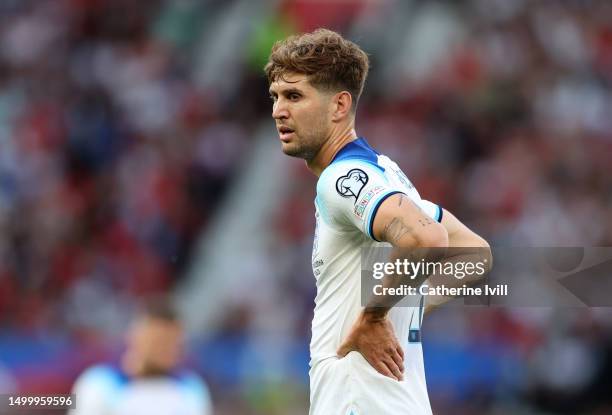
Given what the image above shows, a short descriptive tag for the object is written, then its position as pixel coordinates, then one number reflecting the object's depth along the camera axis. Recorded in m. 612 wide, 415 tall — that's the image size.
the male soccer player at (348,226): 8.23
